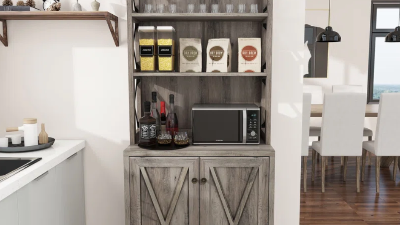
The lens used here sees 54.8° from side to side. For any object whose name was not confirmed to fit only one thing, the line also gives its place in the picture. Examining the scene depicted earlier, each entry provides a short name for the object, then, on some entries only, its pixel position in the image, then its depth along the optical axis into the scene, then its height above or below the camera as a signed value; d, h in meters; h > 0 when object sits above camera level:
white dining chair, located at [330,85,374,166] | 5.82 +0.03
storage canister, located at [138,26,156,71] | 2.21 +0.24
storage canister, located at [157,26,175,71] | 2.22 +0.24
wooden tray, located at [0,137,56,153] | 2.08 -0.32
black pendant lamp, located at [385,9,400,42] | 4.87 +0.68
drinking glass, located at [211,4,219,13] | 2.22 +0.47
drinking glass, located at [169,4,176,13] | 2.23 +0.47
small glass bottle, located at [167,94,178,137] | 2.34 -0.20
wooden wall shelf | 2.16 +0.43
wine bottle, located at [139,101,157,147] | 2.20 -0.23
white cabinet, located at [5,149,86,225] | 1.63 -0.54
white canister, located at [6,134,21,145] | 2.20 -0.28
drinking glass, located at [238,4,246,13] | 2.21 +0.47
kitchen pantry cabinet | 2.13 -0.56
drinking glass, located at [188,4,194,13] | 2.21 +0.47
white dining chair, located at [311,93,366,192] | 3.95 -0.35
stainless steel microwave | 2.22 -0.20
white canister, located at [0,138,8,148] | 2.14 -0.30
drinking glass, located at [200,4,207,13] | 2.21 +0.47
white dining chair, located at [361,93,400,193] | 3.94 -0.39
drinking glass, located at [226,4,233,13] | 2.22 +0.47
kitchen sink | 1.73 -0.36
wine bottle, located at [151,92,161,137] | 2.25 -0.13
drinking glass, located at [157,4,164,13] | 2.24 +0.47
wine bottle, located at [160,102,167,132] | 2.35 -0.19
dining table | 4.41 -0.25
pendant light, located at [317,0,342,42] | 4.74 +0.67
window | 6.43 +0.60
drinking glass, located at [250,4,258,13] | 2.22 +0.47
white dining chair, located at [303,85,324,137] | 5.73 -0.03
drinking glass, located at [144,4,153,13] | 2.22 +0.47
